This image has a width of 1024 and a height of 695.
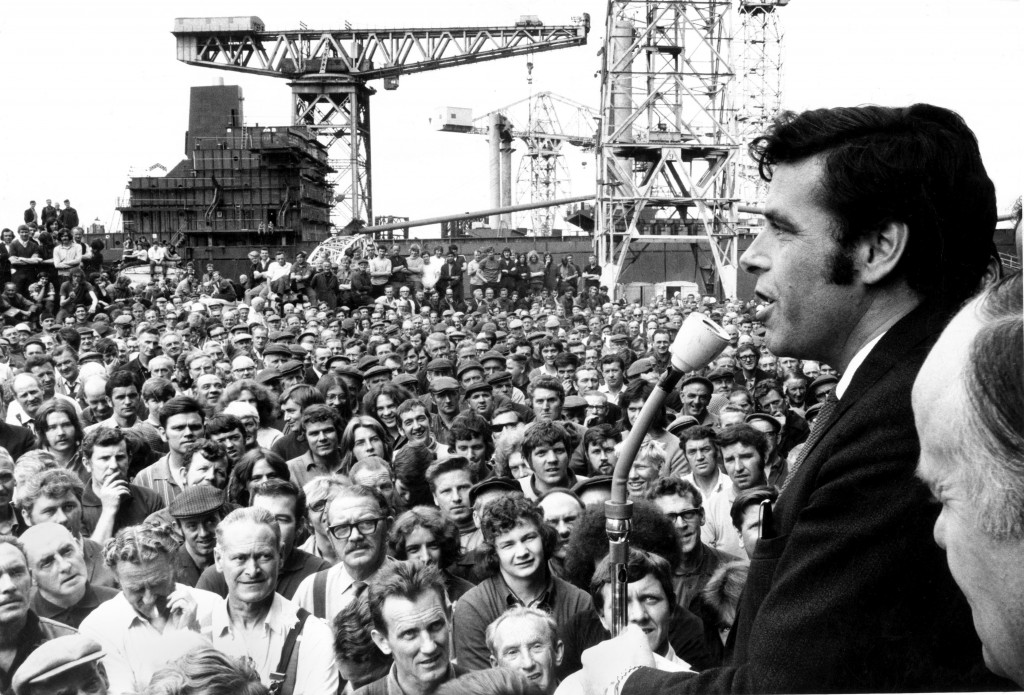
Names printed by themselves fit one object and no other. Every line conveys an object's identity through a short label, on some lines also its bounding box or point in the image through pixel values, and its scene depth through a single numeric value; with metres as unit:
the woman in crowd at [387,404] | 5.12
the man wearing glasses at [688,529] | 3.21
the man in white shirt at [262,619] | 2.70
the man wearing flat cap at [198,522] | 3.35
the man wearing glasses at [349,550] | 3.00
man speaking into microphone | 1.12
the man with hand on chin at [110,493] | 3.68
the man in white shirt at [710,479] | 3.87
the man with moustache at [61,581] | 2.91
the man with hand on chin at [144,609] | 2.69
